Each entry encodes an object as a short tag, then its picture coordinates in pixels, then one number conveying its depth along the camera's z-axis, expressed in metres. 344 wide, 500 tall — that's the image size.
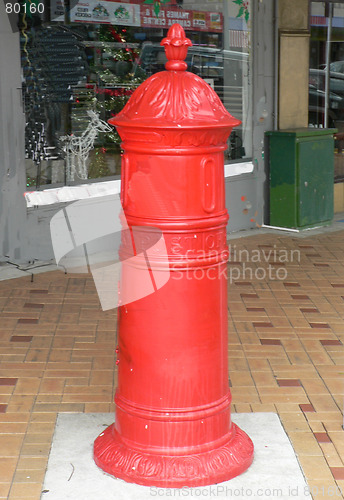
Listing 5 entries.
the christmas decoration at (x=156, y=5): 7.96
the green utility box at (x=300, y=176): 8.55
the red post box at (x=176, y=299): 3.24
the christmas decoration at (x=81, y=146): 7.43
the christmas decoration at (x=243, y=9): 8.59
